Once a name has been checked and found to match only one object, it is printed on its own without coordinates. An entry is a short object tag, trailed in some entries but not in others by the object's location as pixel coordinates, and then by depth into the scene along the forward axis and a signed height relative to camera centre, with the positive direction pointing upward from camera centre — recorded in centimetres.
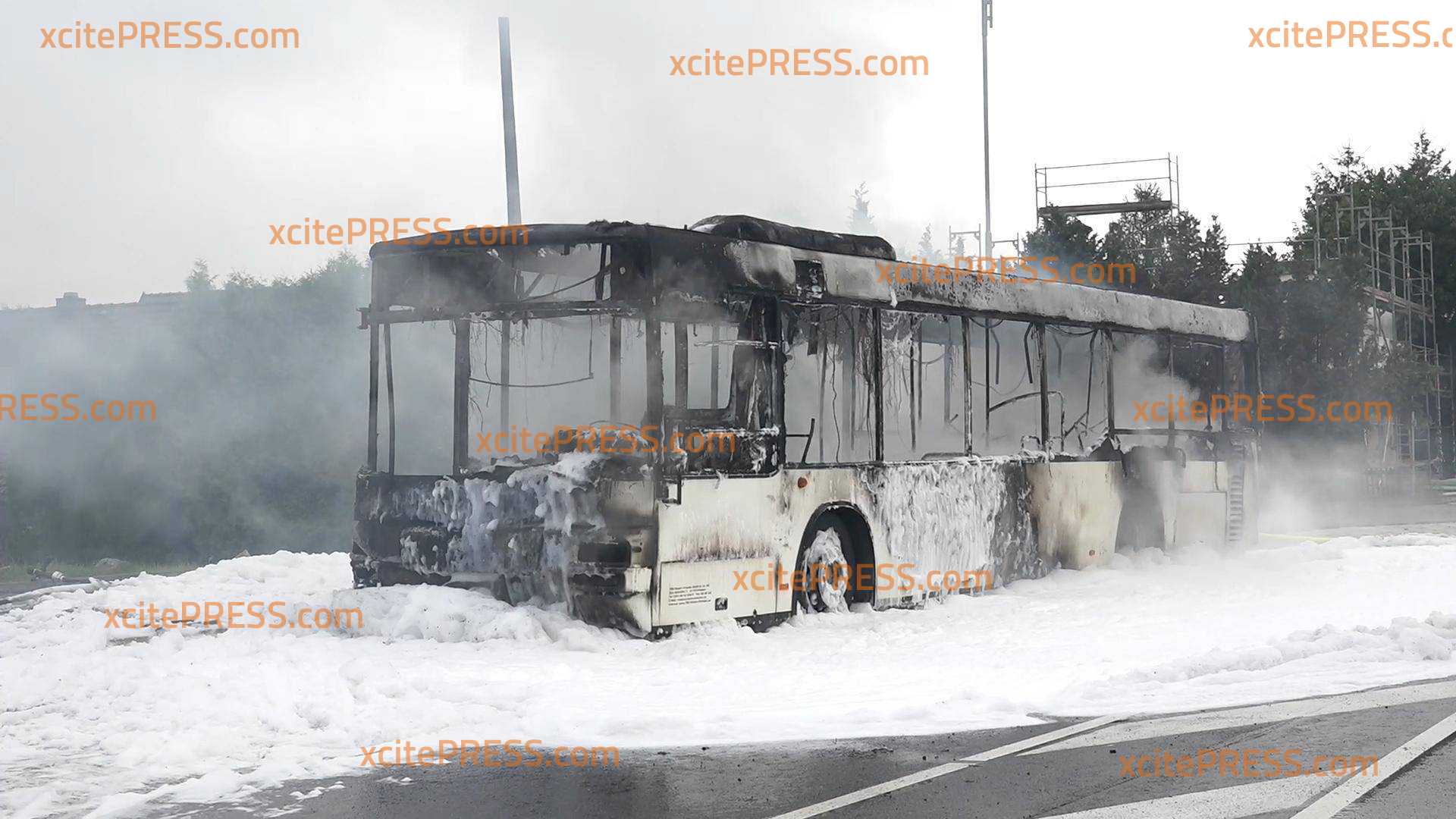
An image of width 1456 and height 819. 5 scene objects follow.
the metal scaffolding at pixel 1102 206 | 4270 +669
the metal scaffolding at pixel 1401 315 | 4372 +389
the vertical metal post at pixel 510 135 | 2245 +466
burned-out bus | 1055 +20
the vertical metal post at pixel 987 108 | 3494 +774
